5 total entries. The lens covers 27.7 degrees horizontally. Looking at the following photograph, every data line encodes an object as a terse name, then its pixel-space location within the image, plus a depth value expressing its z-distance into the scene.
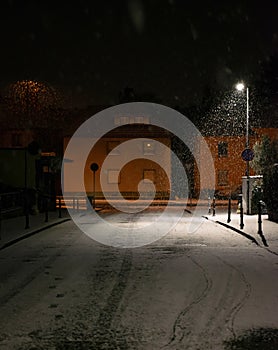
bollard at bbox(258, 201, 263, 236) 17.55
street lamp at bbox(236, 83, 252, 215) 24.16
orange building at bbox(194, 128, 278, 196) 62.16
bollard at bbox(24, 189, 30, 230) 20.84
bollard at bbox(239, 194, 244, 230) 20.16
